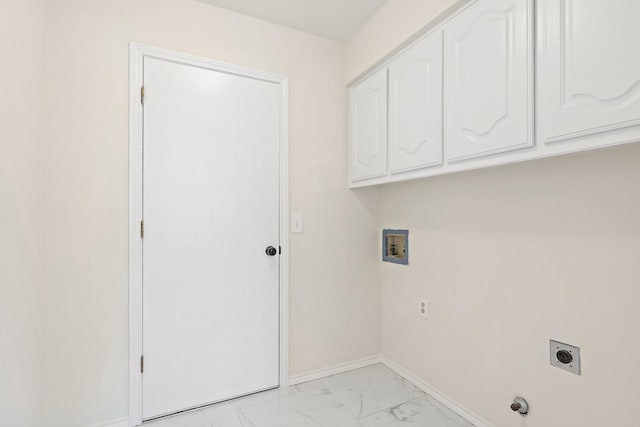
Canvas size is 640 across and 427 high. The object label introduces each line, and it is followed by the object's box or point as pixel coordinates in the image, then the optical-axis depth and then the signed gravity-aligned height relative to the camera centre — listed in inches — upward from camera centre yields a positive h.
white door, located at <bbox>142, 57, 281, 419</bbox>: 66.4 -5.6
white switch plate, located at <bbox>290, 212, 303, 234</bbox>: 81.0 -2.9
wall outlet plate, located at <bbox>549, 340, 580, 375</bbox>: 48.3 -23.0
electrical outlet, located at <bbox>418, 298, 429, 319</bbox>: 76.5 -23.7
